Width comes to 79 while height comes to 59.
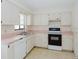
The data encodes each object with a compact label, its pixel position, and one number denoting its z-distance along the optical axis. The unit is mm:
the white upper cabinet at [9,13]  1589
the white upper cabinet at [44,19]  3208
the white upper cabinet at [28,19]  3203
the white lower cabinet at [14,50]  1323
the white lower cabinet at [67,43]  2800
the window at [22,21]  2756
